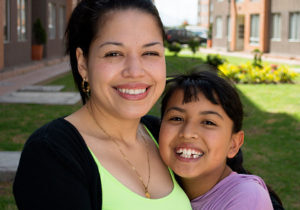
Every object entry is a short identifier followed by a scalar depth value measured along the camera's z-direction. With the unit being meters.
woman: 1.43
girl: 2.00
